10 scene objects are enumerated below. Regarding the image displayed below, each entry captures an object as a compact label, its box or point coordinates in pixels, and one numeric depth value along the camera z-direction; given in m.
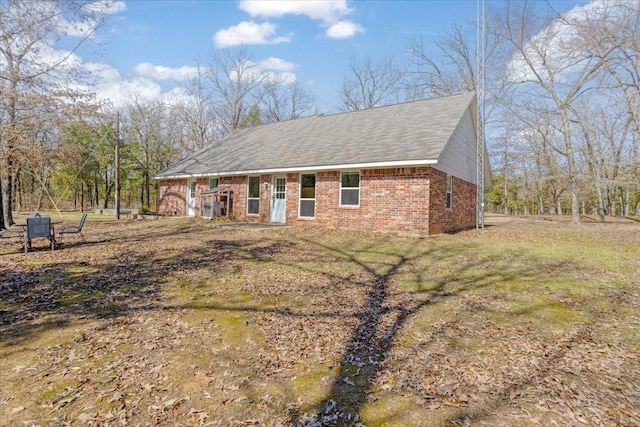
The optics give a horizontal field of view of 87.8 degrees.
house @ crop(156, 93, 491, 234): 11.70
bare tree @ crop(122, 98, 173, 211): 34.31
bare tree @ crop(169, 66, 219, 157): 34.22
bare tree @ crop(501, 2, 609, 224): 18.05
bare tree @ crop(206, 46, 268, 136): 35.22
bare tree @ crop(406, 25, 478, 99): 29.54
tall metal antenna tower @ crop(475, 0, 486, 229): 14.88
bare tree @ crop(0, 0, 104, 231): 8.87
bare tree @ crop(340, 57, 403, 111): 35.87
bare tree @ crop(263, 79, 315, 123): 38.09
